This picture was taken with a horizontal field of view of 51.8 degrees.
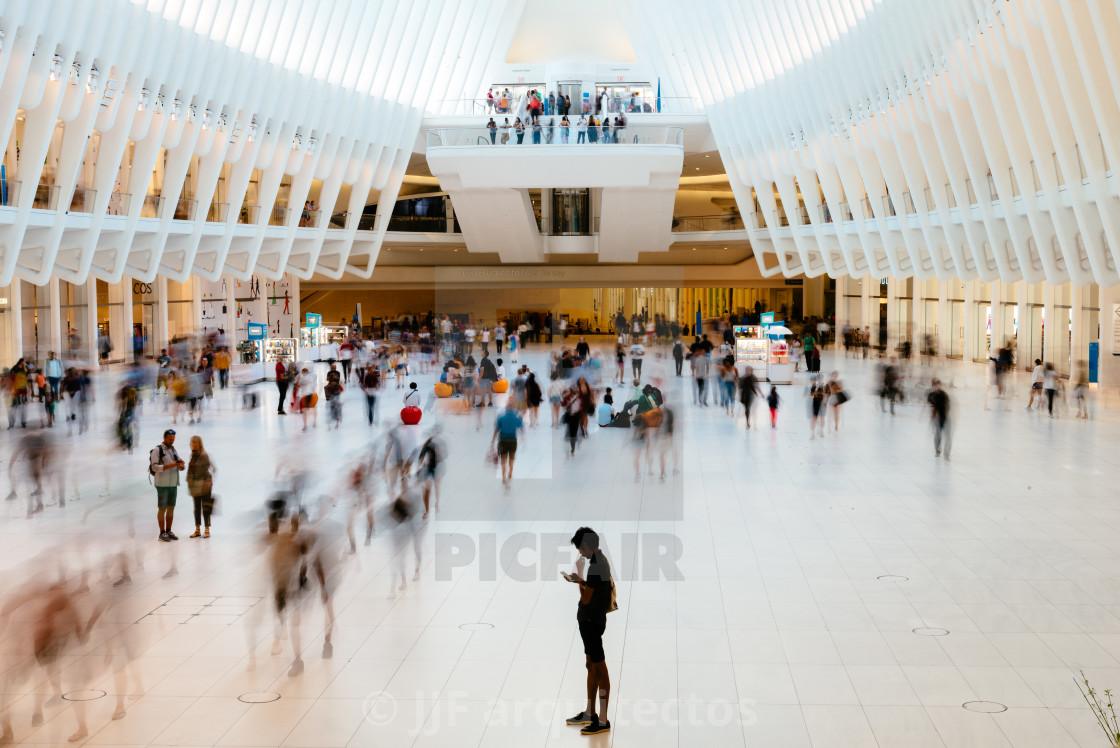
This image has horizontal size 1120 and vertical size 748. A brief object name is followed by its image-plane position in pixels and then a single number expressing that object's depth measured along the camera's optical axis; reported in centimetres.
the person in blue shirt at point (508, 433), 1488
